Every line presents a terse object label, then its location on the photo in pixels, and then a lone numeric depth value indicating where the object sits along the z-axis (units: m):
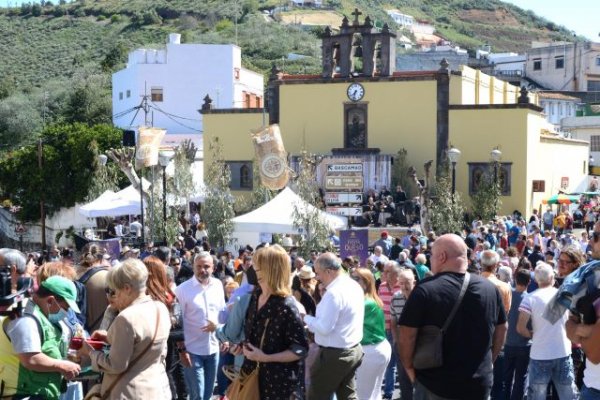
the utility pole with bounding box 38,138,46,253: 41.63
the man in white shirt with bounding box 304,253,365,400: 8.16
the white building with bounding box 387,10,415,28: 130.25
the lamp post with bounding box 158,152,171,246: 26.97
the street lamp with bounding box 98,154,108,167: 35.53
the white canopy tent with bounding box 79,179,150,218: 29.50
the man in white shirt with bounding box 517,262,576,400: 9.25
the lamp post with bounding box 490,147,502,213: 36.12
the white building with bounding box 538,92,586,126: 69.81
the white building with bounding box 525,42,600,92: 77.31
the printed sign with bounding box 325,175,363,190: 28.27
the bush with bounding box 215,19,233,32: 107.31
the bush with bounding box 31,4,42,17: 123.31
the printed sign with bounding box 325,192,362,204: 26.61
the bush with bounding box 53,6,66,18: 122.79
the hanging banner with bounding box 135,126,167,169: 29.25
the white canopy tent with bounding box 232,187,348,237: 22.62
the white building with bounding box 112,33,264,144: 61.19
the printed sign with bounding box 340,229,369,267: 19.62
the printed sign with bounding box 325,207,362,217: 26.02
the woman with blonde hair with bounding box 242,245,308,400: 7.32
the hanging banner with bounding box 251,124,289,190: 27.33
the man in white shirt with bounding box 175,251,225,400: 9.66
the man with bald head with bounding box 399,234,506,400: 6.59
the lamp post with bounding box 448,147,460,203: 25.85
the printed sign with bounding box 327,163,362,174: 28.14
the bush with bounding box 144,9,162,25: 114.00
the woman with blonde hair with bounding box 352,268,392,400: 9.53
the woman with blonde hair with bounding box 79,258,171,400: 6.40
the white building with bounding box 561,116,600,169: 63.84
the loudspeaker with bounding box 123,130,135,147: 32.75
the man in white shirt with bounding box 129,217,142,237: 31.36
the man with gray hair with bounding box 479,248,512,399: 10.41
